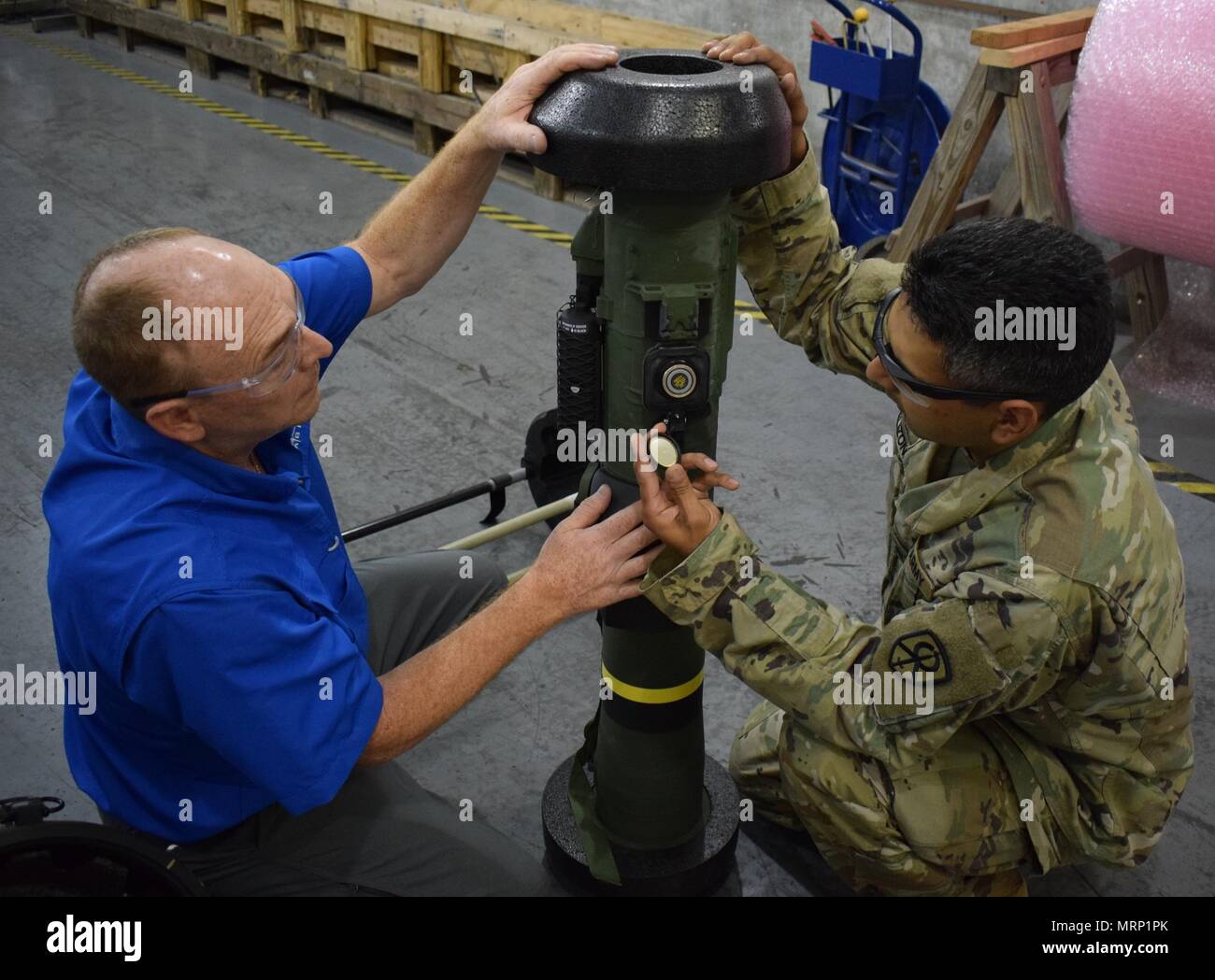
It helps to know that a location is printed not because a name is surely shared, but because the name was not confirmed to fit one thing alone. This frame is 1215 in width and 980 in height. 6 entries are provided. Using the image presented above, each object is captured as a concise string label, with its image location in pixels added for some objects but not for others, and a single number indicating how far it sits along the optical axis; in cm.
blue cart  503
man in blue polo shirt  180
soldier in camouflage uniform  197
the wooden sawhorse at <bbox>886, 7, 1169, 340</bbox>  430
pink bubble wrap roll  377
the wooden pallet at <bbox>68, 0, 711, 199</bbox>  633
